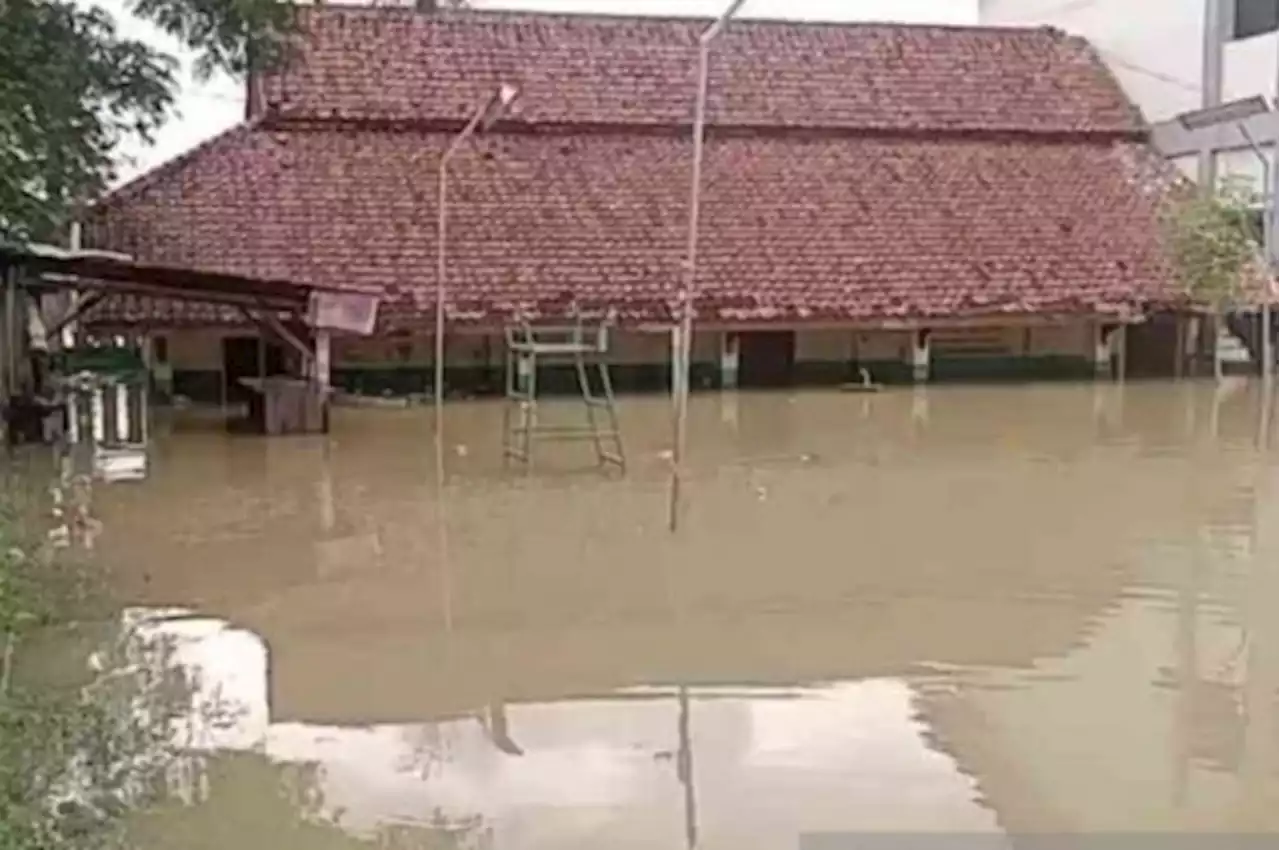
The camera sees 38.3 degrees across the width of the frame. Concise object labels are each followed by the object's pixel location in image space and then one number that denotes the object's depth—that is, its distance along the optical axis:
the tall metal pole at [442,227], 15.91
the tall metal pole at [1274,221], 19.50
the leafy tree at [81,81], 13.05
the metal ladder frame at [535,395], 13.41
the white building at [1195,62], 20.91
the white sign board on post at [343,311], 14.72
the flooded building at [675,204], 18.50
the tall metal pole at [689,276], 10.09
